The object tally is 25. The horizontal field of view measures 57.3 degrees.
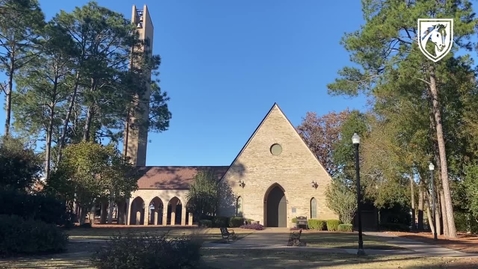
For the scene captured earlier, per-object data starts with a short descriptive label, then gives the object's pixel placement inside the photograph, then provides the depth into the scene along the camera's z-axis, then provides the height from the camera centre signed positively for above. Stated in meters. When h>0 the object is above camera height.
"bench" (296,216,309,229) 35.81 -0.97
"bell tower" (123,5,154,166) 44.83 +9.38
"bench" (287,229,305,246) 19.22 -1.31
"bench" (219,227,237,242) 20.81 -1.17
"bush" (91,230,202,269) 9.41 -0.97
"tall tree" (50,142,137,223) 29.78 +2.24
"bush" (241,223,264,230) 33.82 -1.23
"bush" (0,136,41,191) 24.16 +2.32
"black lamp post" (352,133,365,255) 16.74 +1.47
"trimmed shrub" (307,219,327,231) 34.62 -1.01
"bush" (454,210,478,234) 32.27 -0.60
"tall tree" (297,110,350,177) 53.31 +9.61
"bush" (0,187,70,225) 18.19 +0.07
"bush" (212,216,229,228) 35.00 -0.95
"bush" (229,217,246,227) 35.91 -0.88
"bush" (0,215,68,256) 13.00 -0.88
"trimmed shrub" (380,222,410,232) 38.62 -1.29
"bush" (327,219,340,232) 33.97 -1.04
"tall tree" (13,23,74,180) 36.44 +10.71
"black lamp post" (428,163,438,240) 24.40 +0.47
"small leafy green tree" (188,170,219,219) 35.97 +1.05
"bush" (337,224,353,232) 33.22 -1.22
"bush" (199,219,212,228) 33.77 -0.93
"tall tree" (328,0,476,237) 23.02 +9.06
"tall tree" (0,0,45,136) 31.08 +13.14
